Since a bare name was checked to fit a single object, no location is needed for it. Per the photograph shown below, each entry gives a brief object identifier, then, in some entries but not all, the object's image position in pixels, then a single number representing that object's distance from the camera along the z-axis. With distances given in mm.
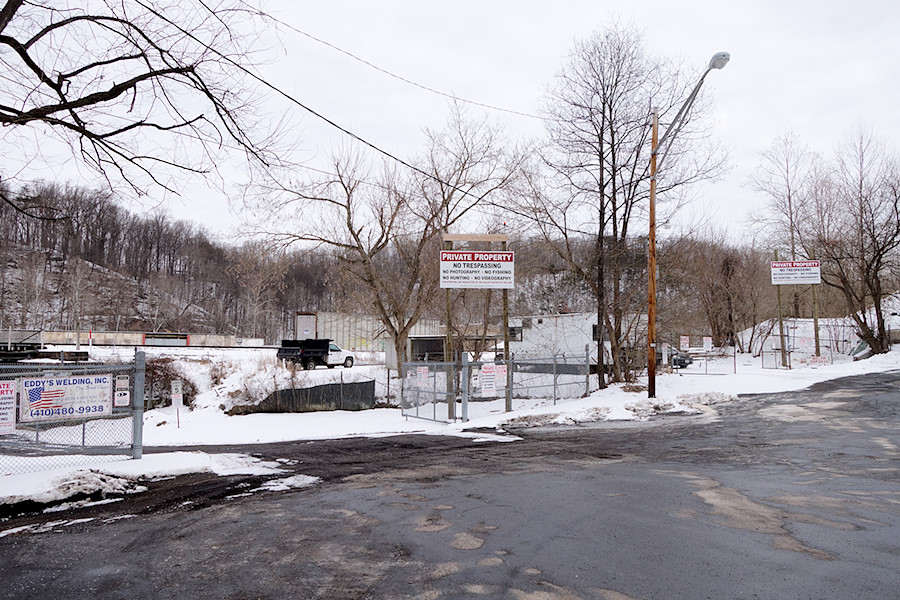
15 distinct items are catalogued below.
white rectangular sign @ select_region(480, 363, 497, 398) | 17125
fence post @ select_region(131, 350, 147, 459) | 9289
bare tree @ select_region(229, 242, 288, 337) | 26312
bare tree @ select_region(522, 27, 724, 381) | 23188
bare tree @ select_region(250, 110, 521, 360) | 28188
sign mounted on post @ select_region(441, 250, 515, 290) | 19766
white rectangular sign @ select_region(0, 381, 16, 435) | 7766
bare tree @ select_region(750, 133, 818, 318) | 39938
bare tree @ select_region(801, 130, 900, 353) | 34062
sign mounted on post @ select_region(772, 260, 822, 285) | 33250
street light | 18891
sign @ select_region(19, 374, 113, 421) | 8211
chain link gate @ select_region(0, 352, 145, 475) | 8133
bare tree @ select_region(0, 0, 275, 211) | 8008
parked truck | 36188
